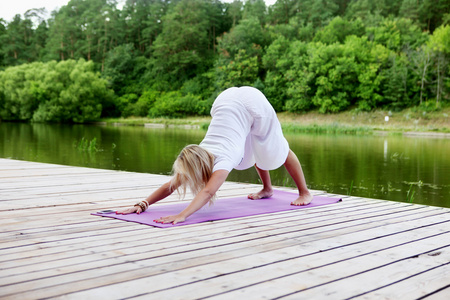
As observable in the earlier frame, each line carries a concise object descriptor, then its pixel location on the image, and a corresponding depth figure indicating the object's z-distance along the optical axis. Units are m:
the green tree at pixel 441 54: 34.84
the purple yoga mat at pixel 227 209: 3.48
